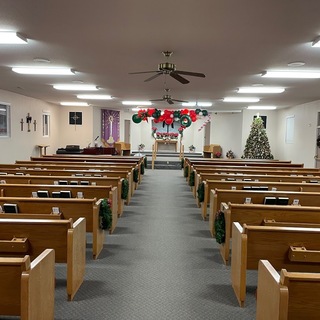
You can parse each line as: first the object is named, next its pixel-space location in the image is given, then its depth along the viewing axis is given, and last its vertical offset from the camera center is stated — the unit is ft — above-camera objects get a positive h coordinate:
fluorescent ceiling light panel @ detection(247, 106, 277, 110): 42.78 +3.94
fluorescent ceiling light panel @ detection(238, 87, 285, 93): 25.82 +3.85
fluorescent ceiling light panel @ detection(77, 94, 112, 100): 33.49 +4.01
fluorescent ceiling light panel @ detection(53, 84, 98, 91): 26.48 +3.94
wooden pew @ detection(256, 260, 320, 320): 5.15 -2.51
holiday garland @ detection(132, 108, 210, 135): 38.58 +2.41
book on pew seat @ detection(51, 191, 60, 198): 12.87 -2.32
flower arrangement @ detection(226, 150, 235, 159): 48.47 -2.62
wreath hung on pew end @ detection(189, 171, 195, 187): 22.52 -2.95
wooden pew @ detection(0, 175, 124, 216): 16.20 -2.25
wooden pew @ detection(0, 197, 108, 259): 10.78 -2.37
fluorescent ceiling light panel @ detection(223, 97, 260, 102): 33.39 +3.93
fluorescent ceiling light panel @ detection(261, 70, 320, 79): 18.80 +3.74
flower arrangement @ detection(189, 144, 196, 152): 59.44 -2.07
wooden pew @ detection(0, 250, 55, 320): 5.47 -2.67
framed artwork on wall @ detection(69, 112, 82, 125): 46.72 +2.34
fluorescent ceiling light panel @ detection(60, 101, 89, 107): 41.33 +4.04
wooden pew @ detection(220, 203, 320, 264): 10.46 -2.40
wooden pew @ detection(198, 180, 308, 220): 15.65 -2.26
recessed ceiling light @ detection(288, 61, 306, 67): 16.41 +3.75
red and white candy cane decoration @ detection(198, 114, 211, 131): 54.88 +2.50
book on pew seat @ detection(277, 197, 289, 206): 12.56 -2.36
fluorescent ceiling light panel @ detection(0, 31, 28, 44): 12.30 +3.68
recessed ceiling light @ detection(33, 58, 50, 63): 17.07 +3.85
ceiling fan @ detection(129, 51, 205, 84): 14.77 +3.02
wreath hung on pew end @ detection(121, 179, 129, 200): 16.83 -2.72
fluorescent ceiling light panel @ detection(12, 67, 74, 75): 19.45 +3.83
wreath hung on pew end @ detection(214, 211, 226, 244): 10.80 -2.99
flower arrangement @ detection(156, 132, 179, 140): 60.39 +0.17
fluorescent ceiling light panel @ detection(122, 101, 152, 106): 39.32 +4.00
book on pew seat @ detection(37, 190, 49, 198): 13.25 -2.38
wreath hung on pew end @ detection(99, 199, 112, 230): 11.23 -2.74
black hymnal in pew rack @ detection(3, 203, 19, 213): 10.70 -2.39
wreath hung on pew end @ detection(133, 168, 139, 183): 22.55 -2.73
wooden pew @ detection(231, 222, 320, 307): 7.96 -2.63
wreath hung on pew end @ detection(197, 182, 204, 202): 16.60 -2.78
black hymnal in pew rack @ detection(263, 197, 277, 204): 12.60 -2.37
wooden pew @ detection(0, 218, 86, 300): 8.13 -2.55
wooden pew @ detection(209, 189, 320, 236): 13.16 -2.36
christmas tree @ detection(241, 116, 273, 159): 41.75 -0.70
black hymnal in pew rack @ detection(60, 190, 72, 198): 12.92 -2.32
